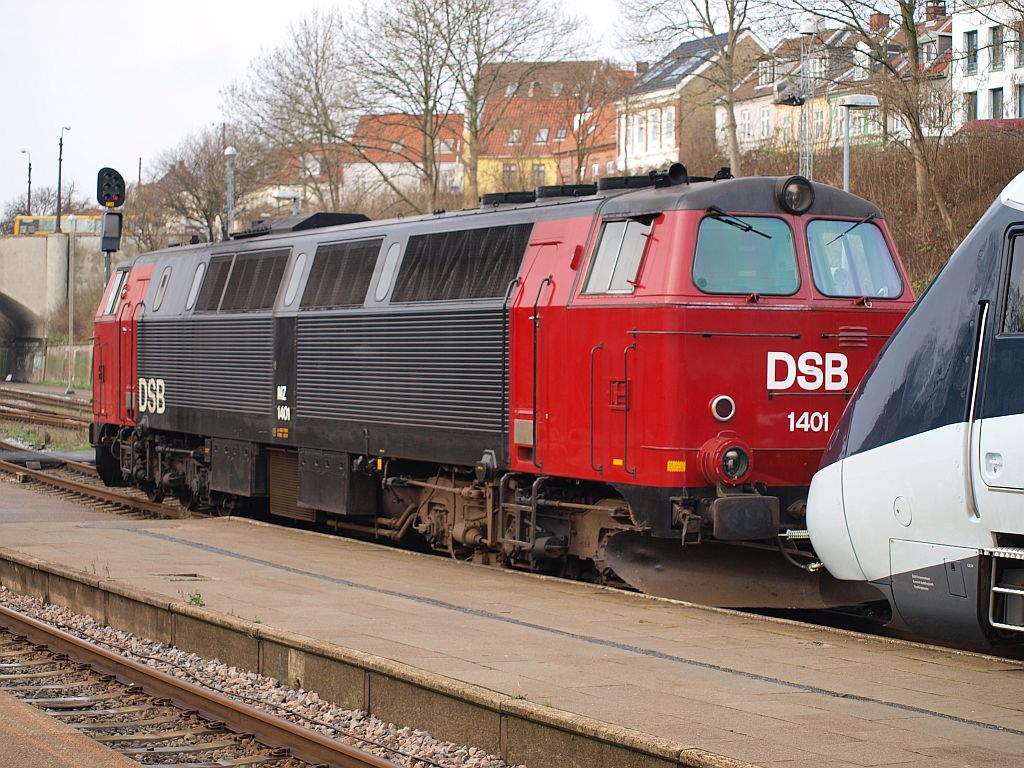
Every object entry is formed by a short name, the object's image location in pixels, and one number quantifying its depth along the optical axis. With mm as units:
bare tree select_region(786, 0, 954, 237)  29422
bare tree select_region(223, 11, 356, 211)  45062
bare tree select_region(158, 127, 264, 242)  51875
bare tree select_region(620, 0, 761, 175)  37531
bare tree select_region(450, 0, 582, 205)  42875
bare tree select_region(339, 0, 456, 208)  42781
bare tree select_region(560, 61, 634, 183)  50688
